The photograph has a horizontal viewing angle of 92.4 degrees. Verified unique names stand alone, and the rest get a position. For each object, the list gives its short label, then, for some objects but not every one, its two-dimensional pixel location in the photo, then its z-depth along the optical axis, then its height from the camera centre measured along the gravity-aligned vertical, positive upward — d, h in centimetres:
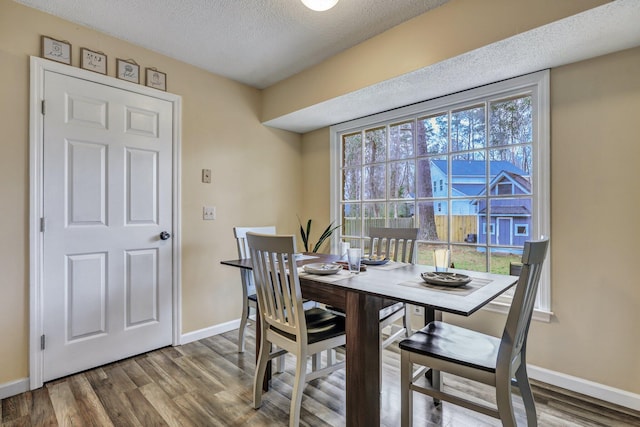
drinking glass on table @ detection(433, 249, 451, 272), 164 -25
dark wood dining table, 134 -44
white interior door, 204 -8
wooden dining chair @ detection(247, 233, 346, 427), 149 -59
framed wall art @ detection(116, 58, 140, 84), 231 +109
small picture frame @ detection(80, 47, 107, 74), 215 +109
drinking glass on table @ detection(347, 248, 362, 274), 174 -26
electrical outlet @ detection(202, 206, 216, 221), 279 +0
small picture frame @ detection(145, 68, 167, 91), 246 +109
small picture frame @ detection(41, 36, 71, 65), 200 +109
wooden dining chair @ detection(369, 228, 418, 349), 192 -29
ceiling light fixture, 163 +112
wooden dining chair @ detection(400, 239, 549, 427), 118 -61
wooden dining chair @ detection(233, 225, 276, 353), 239 -59
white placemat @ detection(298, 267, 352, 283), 158 -34
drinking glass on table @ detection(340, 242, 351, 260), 181 -22
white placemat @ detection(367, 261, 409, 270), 191 -34
